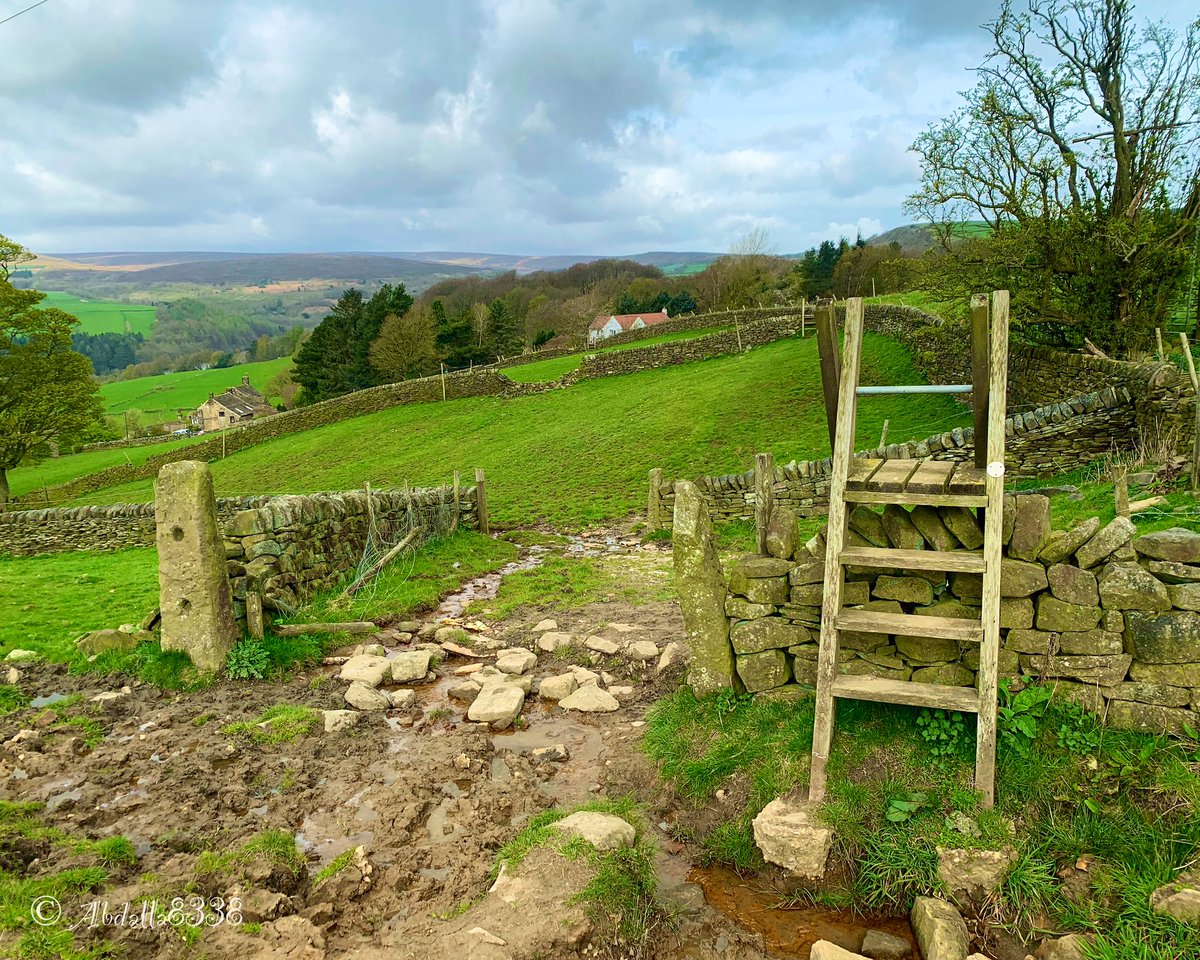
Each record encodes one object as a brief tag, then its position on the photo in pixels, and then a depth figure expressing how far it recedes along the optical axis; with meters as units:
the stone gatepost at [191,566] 7.70
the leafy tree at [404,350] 48.91
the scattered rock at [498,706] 6.85
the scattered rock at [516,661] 8.07
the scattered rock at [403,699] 7.32
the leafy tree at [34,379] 30.08
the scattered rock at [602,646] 8.27
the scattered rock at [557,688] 7.45
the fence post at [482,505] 16.17
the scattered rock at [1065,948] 3.83
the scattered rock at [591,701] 7.10
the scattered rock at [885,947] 4.08
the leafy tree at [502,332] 56.72
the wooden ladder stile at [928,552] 4.64
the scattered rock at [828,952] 3.88
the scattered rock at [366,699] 7.18
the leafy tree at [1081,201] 14.95
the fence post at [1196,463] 7.98
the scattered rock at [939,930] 3.95
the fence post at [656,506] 15.51
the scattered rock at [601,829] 4.60
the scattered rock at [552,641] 8.64
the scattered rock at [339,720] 6.64
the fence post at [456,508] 15.44
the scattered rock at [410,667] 7.95
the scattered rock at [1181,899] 3.76
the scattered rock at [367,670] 7.78
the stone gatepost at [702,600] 6.13
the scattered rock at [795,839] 4.67
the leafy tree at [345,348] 54.47
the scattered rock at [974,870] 4.32
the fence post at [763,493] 6.16
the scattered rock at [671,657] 7.54
